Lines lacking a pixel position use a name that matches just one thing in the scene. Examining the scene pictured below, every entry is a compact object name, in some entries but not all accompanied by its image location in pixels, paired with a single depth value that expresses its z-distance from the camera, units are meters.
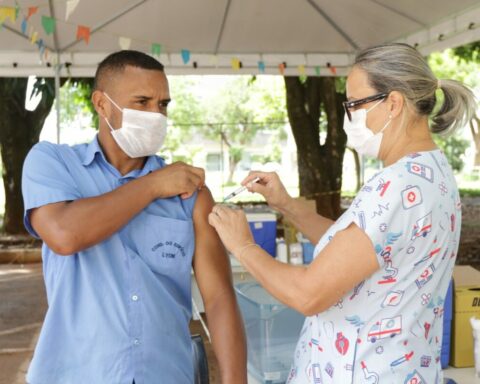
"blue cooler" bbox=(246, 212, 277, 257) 4.17
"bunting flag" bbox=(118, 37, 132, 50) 5.73
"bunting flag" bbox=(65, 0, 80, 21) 4.38
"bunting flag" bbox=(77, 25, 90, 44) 5.14
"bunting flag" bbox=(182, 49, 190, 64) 6.05
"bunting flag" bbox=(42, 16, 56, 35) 4.93
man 1.39
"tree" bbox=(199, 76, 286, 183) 23.66
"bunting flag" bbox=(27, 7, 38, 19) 4.79
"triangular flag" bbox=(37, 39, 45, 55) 5.42
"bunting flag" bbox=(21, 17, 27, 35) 4.91
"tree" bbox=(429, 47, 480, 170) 12.20
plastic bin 2.50
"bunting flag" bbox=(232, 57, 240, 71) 6.25
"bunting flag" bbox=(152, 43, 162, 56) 5.87
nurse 1.32
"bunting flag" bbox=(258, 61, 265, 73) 6.32
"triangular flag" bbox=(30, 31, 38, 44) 4.99
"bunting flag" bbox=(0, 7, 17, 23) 4.34
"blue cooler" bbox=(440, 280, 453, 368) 2.20
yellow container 2.21
